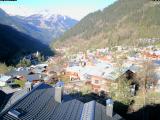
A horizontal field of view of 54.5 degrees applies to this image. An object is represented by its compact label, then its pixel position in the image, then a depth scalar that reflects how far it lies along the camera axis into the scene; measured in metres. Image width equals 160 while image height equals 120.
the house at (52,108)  9.03
